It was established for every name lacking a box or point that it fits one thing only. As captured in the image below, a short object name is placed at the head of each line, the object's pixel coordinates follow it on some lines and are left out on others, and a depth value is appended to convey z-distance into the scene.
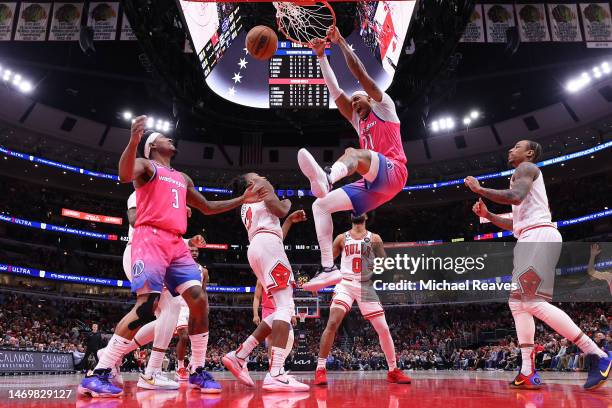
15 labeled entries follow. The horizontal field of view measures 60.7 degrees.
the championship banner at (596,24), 15.65
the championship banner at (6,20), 15.70
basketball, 6.29
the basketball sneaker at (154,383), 5.14
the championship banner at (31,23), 15.86
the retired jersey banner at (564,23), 15.91
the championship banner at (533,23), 16.22
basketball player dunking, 4.46
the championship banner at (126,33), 18.05
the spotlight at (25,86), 27.48
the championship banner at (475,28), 16.73
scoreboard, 16.30
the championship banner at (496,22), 16.77
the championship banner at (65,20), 16.45
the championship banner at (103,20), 17.61
